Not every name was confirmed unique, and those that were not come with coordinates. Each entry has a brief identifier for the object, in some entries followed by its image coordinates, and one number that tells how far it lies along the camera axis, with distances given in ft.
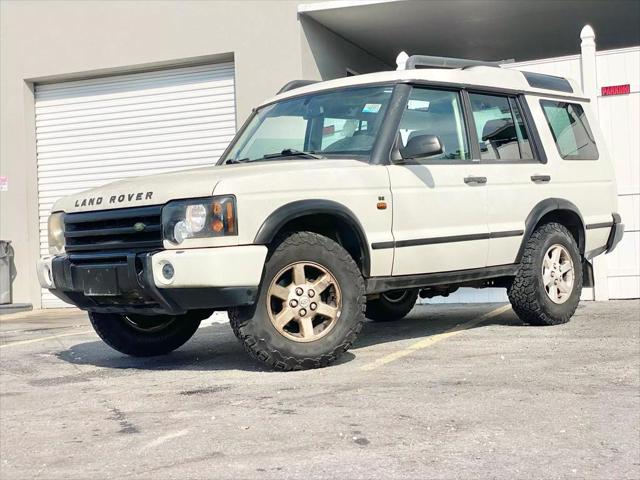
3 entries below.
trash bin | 46.73
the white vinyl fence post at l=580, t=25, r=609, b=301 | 33.30
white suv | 17.65
